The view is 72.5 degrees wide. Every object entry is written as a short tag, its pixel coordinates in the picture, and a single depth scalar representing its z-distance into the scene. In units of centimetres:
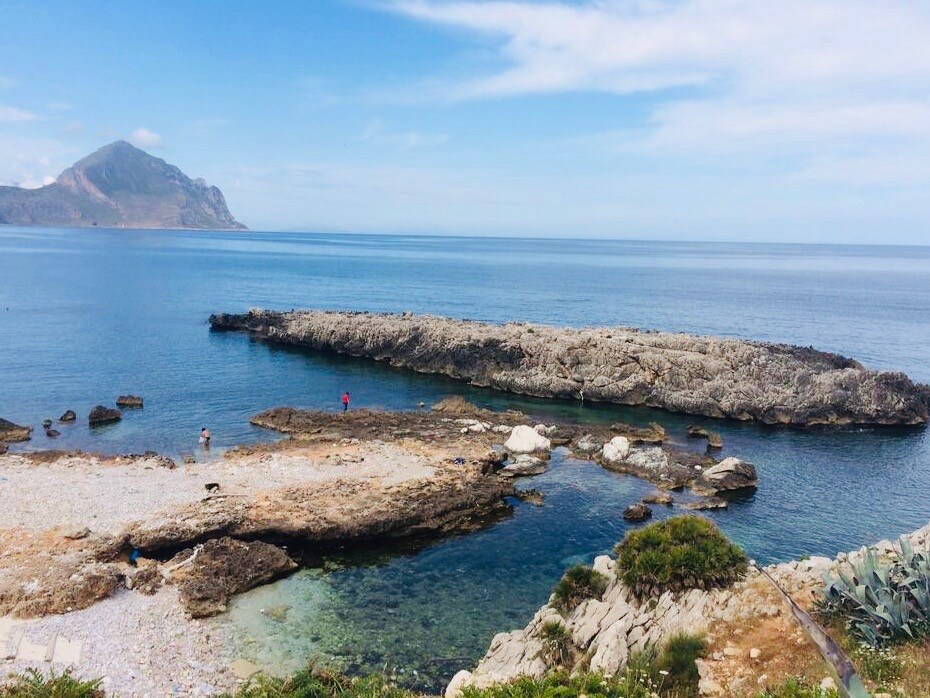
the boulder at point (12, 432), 4197
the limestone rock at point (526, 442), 4191
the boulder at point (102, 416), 4625
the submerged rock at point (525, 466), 3881
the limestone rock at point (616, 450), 4109
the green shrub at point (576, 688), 1411
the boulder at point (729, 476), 3738
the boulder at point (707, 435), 4538
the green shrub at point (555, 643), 1786
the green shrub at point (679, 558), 1862
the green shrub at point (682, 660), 1484
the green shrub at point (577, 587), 2034
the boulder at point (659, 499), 3519
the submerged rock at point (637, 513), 3297
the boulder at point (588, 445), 4284
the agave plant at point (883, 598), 1421
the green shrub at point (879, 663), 1306
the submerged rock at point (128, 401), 5016
